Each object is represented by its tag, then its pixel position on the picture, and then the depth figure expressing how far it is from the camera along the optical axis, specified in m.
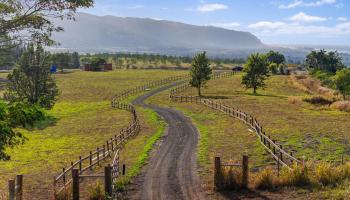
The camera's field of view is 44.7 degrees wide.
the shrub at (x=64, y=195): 21.12
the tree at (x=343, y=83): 80.25
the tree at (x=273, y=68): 138.50
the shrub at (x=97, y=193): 21.34
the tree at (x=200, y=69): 86.69
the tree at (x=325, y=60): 162.62
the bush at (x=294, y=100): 73.62
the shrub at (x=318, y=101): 72.06
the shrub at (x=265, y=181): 22.86
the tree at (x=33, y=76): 54.99
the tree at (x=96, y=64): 157.88
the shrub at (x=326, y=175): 22.44
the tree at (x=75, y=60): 191.02
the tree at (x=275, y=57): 178.49
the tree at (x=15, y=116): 17.91
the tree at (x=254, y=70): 90.81
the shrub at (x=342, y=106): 63.10
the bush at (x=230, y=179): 22.95
